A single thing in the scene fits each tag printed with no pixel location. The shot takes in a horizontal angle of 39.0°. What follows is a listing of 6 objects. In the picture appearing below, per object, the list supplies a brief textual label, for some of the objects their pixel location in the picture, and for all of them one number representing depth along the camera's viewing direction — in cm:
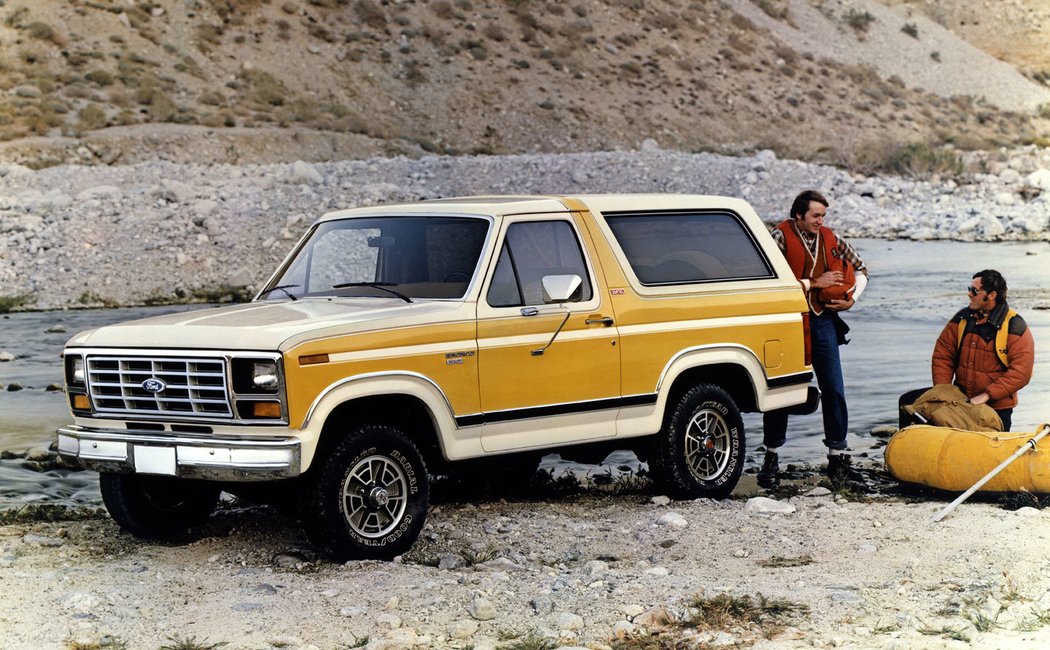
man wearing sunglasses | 997
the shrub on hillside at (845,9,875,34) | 7625
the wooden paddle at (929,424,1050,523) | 895
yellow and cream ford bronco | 748
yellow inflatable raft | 926
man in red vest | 1078
